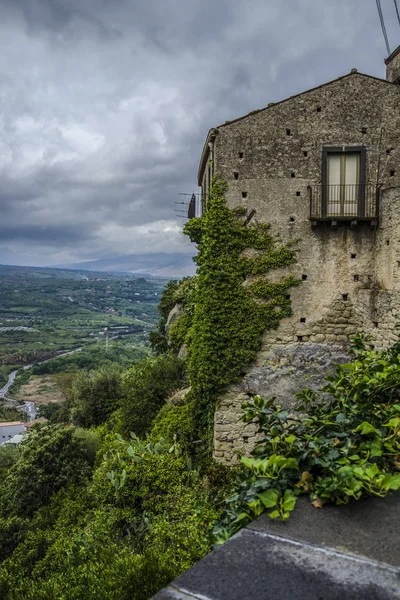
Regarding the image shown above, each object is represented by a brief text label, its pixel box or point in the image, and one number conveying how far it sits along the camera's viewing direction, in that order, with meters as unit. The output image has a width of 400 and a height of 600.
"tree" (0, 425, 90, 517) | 16.61
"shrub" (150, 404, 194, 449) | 15.02
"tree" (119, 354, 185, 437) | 19.70
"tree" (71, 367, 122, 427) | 26.06
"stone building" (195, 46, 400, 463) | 13.32
